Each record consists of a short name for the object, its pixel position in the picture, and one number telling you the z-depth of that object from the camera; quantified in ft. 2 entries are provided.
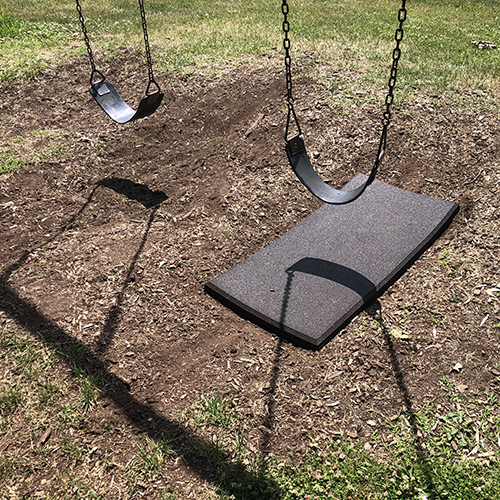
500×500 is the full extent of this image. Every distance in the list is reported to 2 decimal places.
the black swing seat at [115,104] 13.39
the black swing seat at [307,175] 10.36
